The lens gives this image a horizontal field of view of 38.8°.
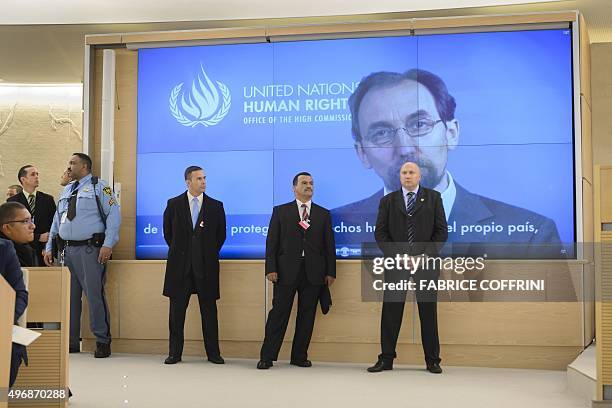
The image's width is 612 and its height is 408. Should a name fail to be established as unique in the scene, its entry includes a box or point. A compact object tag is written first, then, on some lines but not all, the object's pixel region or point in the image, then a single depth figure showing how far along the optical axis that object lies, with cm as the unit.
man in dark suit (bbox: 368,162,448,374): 668
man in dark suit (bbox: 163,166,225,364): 717
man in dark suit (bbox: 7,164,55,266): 800
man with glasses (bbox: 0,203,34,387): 383
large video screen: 728
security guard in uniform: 750
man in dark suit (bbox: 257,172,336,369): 700
